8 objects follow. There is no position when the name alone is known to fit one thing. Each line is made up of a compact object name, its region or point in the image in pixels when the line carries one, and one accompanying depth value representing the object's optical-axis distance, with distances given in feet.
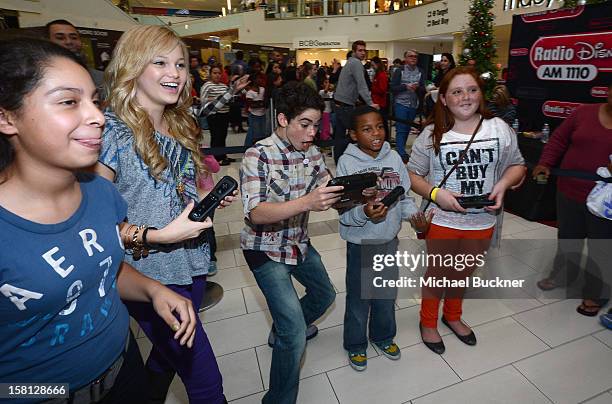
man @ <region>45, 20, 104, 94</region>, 10.16
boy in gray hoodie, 5.87
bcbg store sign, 59.86
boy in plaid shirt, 5.01
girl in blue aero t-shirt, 2.54
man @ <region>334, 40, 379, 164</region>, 17.66
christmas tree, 19.56
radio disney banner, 12.41
